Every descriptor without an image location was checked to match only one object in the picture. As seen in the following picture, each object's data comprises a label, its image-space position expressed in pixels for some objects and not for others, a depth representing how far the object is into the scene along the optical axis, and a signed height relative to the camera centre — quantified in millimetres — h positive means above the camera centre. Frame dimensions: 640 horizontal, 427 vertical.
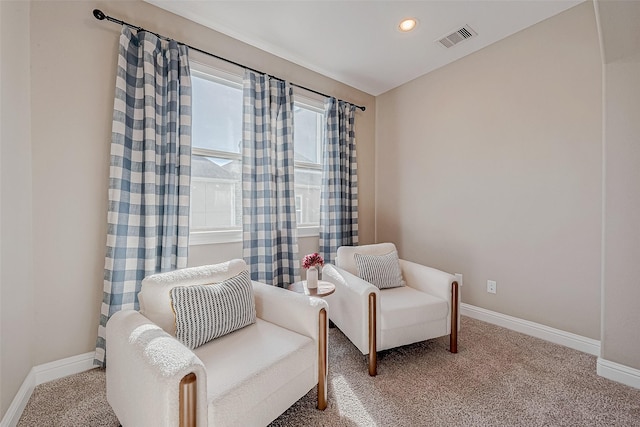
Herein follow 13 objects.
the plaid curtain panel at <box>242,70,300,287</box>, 2578 +274
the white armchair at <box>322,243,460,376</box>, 1854 -701
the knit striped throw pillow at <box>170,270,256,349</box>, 1389 -529
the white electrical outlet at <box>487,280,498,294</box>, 2666 -715
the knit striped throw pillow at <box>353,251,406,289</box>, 2326 -500
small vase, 2098 -513
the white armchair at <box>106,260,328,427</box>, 959 -681
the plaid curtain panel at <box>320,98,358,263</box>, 3213 +286
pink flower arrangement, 2135 -385
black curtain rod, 1865 +1327
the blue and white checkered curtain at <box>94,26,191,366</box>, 1886 +300
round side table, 2022 -592
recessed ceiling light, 2346 +1611
